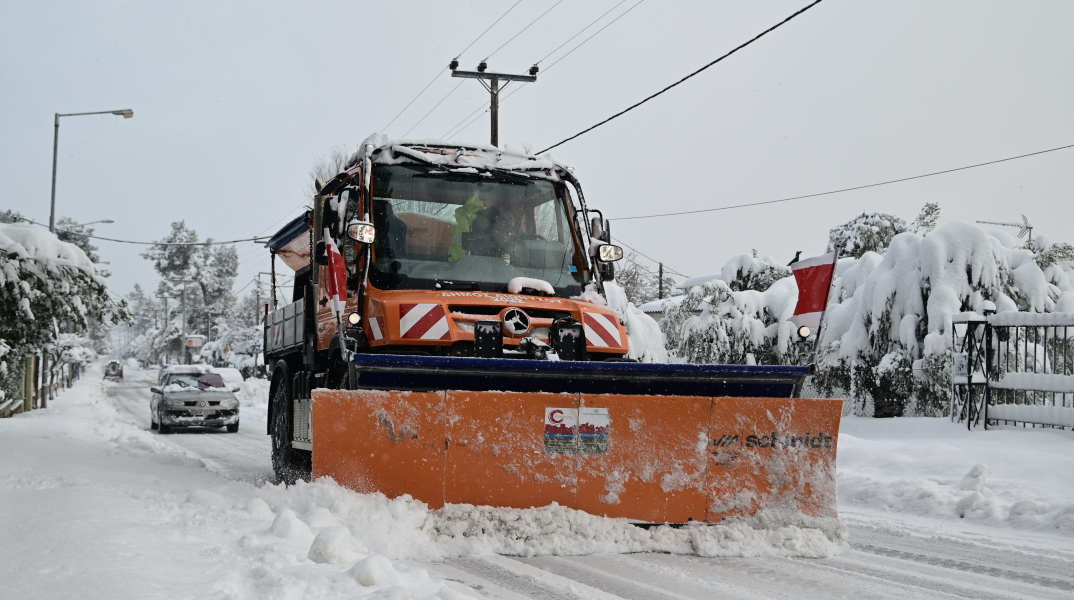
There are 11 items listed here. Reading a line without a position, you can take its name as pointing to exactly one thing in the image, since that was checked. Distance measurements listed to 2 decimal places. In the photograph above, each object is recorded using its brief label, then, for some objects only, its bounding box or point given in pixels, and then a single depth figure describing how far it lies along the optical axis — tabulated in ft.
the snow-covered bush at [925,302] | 59.31
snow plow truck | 19.54
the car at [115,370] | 288.51
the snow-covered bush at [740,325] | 78.07
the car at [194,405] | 68.08
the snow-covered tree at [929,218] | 128.36
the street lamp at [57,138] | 87.66
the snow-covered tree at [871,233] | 136.56
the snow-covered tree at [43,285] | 43.73
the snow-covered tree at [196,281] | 346.74
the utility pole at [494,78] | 81.00
